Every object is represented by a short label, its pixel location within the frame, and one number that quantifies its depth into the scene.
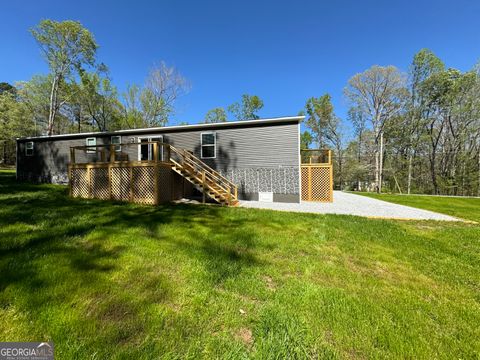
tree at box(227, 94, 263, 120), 30.31
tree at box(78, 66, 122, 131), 24.81
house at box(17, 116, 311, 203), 10.20
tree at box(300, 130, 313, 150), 29.75
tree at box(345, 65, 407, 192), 21.97
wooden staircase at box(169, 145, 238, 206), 9.14
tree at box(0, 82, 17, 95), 43.81
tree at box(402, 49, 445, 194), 20.70
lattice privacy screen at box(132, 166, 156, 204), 8.41
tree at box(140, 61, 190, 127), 23.88
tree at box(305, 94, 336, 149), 27.66
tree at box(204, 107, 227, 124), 31.75
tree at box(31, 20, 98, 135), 20.44
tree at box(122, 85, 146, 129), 25.50
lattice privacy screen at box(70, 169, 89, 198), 9.30
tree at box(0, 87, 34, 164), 25.81
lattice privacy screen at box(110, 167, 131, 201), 8.73
